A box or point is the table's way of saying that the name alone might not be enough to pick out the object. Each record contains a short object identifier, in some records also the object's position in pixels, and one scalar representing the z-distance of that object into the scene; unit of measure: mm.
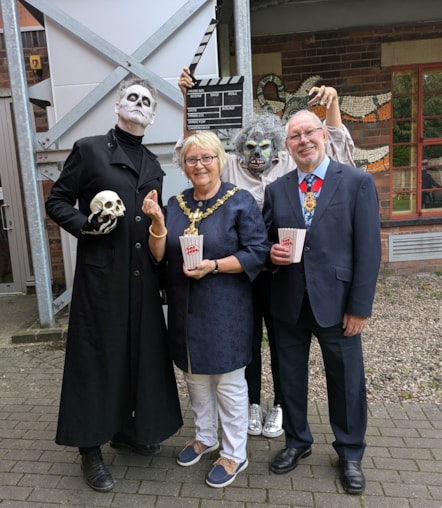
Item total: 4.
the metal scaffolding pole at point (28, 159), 4617
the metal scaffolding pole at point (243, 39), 4469
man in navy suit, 2465
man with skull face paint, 2635
